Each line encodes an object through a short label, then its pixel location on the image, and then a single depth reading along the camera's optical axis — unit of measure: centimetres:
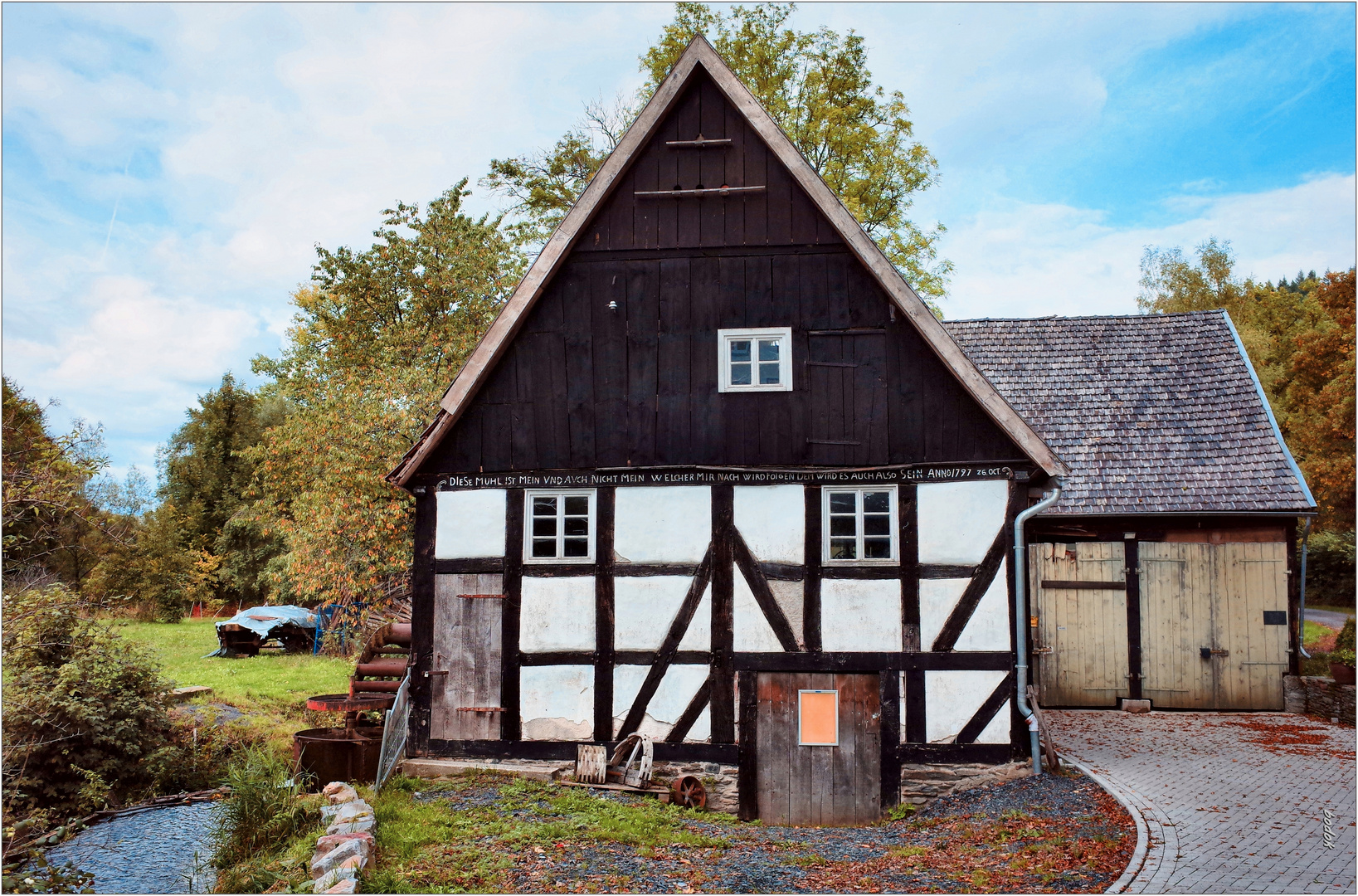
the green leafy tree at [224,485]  3362
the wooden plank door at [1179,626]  1393
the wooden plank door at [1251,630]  1378
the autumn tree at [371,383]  1902
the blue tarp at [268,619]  2317
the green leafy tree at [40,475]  930
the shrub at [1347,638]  1384
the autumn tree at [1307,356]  2342
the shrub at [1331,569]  2916
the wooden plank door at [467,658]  1060
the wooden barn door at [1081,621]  1414
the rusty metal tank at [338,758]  1059
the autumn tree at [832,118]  2008
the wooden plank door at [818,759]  1018
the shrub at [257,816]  874
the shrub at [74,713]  1016
